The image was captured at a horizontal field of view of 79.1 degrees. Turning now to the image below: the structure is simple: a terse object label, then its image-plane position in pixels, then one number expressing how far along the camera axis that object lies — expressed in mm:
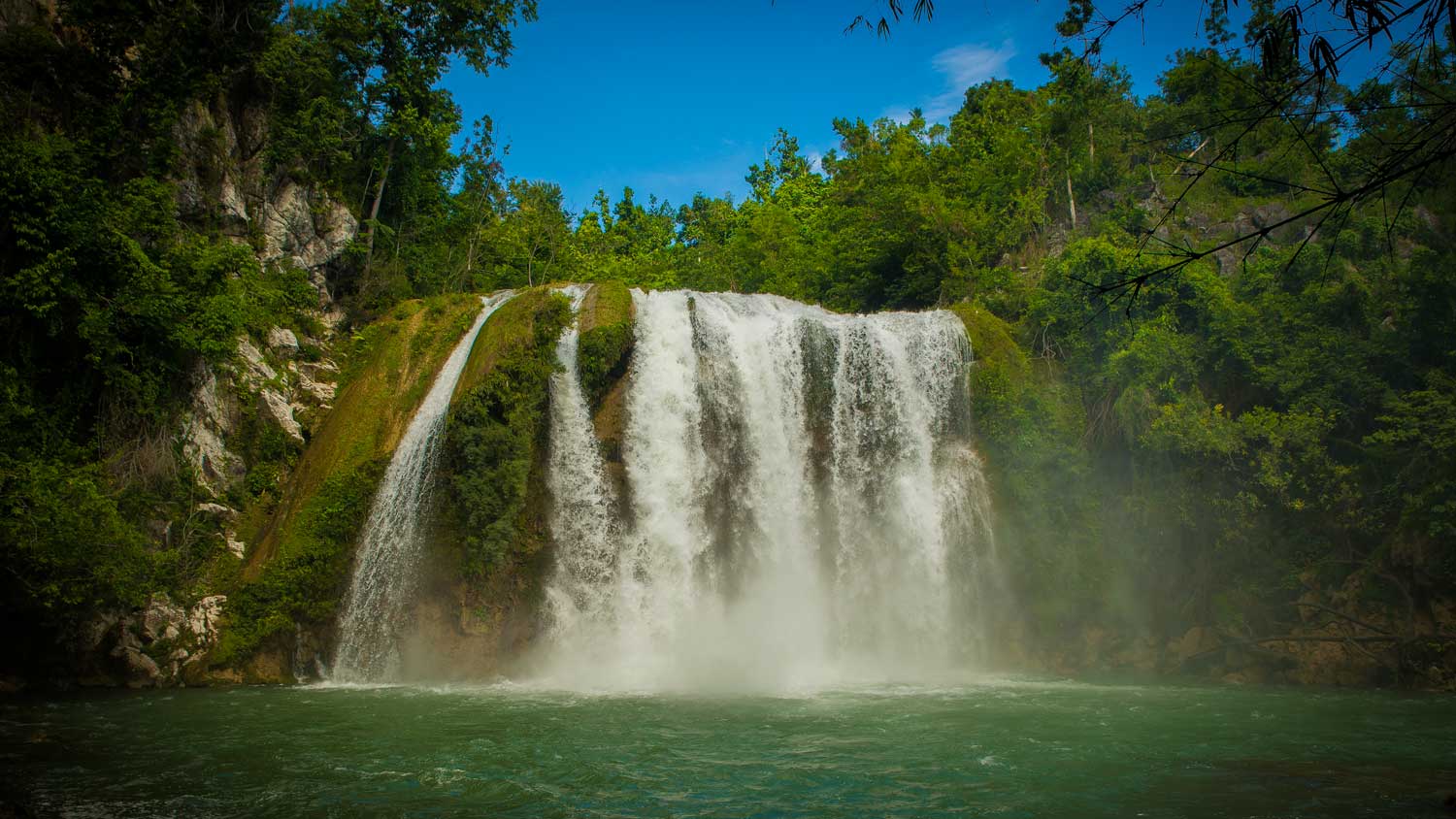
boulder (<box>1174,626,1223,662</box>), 18547
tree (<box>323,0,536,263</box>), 25188
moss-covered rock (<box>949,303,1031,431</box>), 19828
